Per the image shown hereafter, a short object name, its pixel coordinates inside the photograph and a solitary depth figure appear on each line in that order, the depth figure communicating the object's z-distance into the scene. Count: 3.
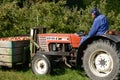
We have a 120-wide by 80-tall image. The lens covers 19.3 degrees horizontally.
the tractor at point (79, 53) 8.25
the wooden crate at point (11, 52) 10.34
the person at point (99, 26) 8.77
